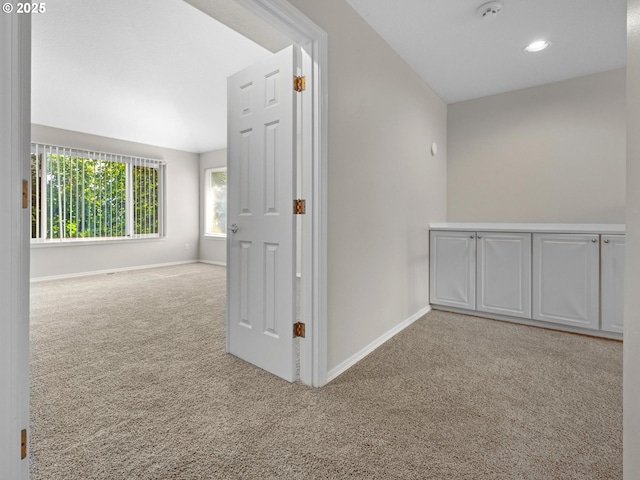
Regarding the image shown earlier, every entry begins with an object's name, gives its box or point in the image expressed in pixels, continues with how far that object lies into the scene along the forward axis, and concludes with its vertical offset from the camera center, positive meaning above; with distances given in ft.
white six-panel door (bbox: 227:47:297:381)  6.46 +0.50
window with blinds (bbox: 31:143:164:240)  16.70 +2.48
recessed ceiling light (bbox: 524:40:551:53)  8.70 +5.16
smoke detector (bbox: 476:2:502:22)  7.15 +5.05
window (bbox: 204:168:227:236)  23.12 +2.59
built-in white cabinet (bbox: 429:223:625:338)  8.92 -1.11
